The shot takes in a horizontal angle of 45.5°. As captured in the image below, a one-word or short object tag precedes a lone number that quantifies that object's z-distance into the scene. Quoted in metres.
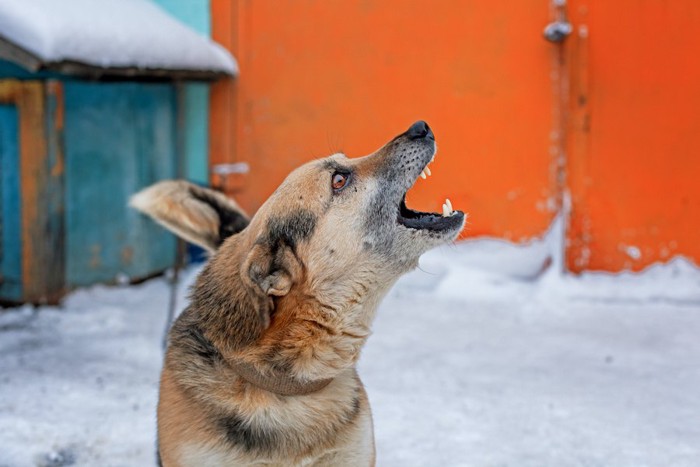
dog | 2.70
